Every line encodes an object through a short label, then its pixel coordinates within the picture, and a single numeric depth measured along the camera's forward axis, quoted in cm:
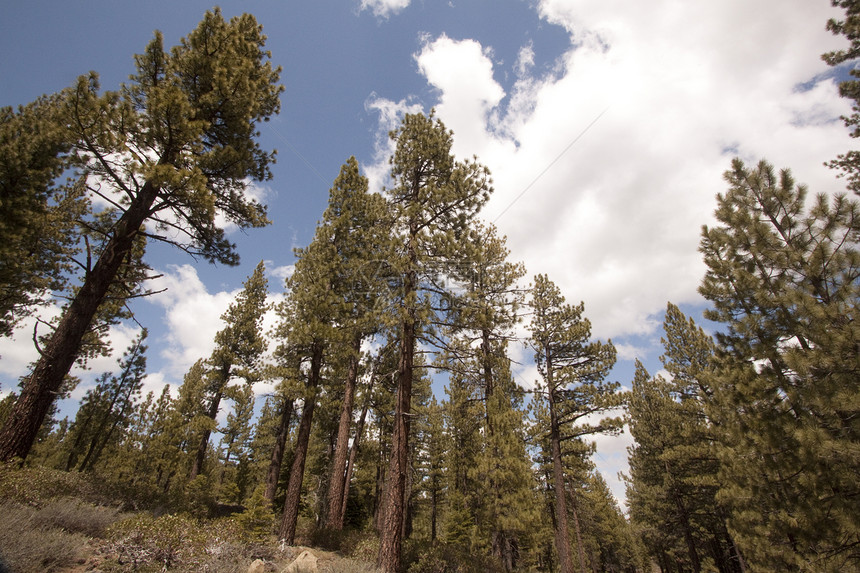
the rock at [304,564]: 622
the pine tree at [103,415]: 2191
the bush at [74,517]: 560
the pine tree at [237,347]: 2219
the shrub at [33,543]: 414
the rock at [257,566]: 579
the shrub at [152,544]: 517
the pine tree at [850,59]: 880
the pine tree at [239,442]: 2667
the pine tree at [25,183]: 984
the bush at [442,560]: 881
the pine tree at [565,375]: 1446
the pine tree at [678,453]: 1584
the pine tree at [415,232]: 820
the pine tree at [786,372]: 571
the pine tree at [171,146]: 714
